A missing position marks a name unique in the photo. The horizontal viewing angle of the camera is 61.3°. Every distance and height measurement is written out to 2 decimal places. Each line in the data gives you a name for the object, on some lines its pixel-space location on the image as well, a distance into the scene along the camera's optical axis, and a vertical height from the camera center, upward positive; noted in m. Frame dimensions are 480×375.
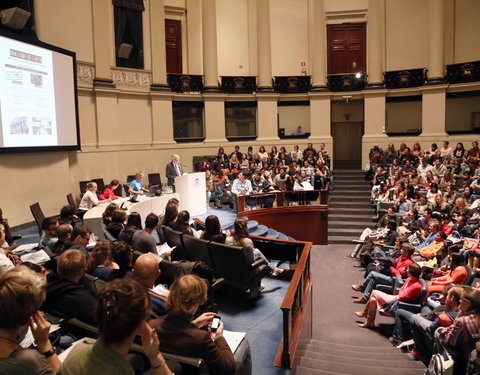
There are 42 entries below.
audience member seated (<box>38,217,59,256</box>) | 4.72 -0.92
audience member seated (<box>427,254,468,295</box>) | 5.16 -1.71
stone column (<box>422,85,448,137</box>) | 14.44 +1.19
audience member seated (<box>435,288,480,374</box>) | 3.46 -1.59
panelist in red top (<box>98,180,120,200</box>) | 8.67 -0.91
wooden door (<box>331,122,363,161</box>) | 17.22 +0.25
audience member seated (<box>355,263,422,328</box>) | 4.96 -1.92
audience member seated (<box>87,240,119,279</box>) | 3.58 -0.95
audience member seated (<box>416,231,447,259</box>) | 6.89 -1.77
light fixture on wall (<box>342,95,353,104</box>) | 15.73 +1.90
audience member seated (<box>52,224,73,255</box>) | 4.21 -0.90
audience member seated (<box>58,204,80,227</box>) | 5.41 -0.84
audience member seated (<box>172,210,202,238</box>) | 5.21 -0.98
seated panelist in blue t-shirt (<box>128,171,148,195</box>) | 9.27 -0.79
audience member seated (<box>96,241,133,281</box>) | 3.27 -0.92
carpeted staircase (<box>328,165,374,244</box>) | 11.12 -1.87
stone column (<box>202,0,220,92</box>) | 14.62 +3.78
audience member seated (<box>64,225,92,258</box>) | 4.27 -0.91
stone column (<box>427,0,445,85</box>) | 14.34 +3.66
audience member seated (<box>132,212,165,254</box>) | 4.46 -1.02
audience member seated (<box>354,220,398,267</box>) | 8.06 -1.96
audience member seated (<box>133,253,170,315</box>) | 2.74 -0.82
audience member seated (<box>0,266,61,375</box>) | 1.63 -0.70
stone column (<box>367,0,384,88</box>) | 15.20 +3.94
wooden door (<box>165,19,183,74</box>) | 15.54 +4.04
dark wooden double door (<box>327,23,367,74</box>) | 16.75 +4.11
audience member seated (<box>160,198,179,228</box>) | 5.75 -0.91
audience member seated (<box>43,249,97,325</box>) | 2.66 -0.94
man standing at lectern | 9.46 -0.50
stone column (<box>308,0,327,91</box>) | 15.57 +3.88
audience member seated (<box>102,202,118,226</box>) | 5.69 -0.89
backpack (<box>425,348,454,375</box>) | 3.34 -1.83
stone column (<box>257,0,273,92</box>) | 15.26 +3.83
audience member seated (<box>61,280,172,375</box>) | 1.58 -0.72
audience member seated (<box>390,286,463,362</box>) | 3.90 -1.98
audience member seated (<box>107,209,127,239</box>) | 5.23 -0.95
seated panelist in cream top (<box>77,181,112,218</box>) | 7.71 -0.94
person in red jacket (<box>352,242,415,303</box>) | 6.12 -2.05
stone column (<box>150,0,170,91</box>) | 13.52 +3.59
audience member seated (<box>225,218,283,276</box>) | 4.43 -1.06
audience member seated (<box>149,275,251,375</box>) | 2.20 -1.01
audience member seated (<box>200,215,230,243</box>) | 4.81 -0.99
